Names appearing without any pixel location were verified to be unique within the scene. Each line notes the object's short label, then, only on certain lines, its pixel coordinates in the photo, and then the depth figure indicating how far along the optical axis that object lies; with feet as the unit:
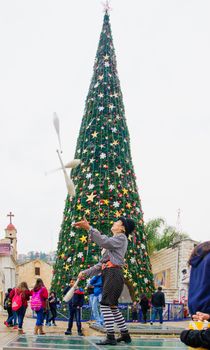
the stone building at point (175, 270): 80.69
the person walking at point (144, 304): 53.36
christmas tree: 55.93
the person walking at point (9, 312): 42.90
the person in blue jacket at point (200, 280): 9.72
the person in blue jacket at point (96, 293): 26.05
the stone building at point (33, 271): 195.00
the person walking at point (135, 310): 54.75
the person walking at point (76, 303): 30.69
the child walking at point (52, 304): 45.16
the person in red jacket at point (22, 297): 35.42
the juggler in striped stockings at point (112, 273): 18.86
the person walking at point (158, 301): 51.21
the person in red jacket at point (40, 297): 30.83
